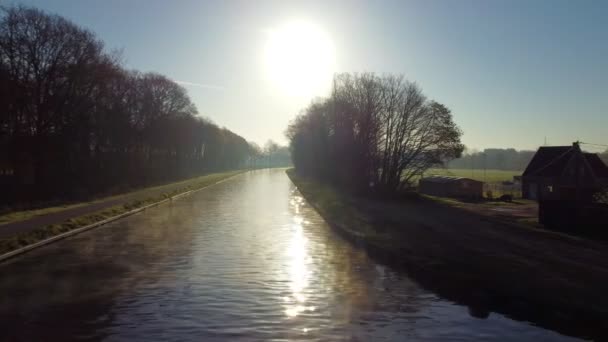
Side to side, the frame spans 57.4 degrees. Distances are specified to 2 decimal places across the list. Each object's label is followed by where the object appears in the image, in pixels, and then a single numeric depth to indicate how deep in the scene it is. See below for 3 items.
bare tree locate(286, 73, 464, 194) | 51.72
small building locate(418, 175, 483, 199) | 62.50
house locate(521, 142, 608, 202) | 50.50
